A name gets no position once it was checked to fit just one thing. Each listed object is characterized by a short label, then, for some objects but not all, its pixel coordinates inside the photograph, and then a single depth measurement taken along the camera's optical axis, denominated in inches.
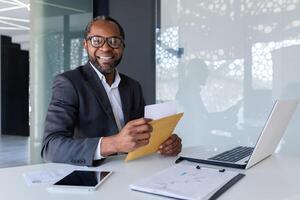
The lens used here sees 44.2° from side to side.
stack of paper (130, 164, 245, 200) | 35.2
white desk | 36.3
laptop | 47.6
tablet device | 38.1
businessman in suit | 49.5
